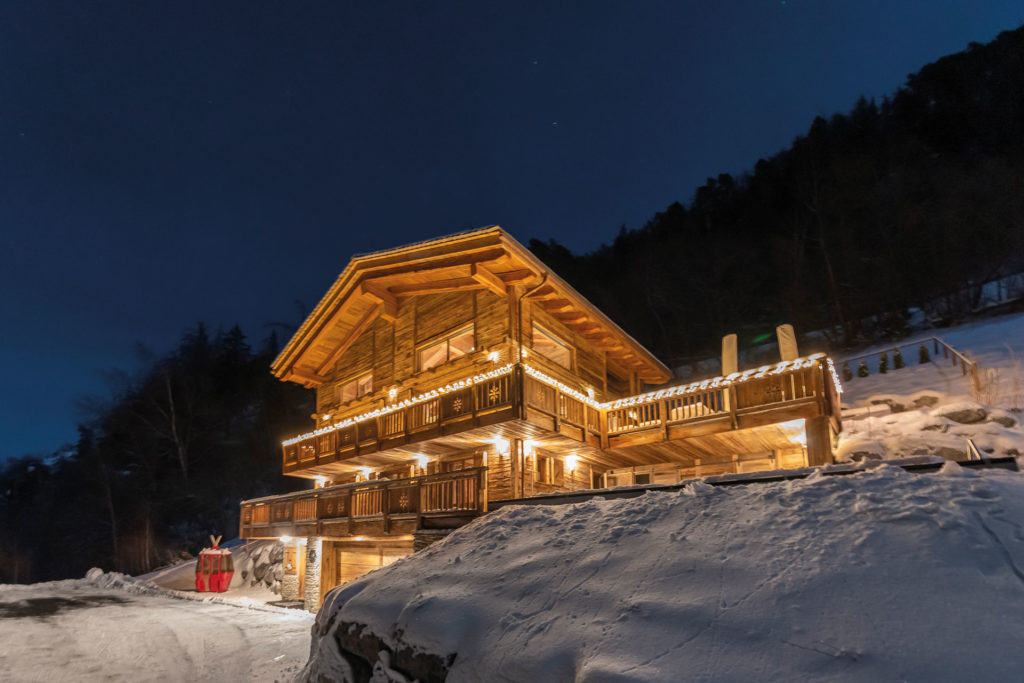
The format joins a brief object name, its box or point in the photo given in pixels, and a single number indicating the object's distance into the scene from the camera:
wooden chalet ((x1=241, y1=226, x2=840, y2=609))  13.45
